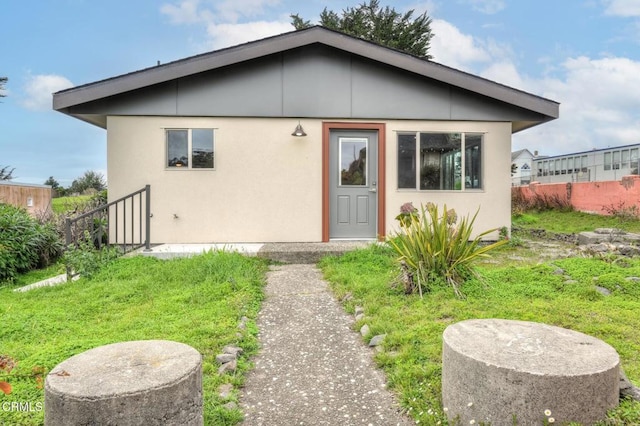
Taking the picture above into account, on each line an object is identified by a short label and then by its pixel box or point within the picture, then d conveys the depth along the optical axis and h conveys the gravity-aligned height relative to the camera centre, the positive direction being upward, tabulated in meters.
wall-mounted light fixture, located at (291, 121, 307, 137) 7.38 +1.35
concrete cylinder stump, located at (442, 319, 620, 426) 1.87 -0.84
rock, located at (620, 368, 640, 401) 2.07 -0.97
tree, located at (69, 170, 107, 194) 22.52 +1.36
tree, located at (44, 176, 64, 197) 24.08 +1.28
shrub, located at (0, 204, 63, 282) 6.25 -0.65
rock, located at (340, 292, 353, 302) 4.37 -1.02
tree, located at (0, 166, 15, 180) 19.81 +1.63
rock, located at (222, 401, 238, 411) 2.36 -1.18
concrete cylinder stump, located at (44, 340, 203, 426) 1.68 -0.80
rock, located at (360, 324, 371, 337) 3.44 -1.09
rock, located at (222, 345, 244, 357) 3.02 -1.10
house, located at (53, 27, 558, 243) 7.30 +1.21
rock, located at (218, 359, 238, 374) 2.77 -1.13
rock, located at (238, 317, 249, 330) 3.57 -1.08
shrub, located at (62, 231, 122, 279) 5.45 -0.77
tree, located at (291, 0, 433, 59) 20.16 +9.27
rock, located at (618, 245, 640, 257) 6.33 -0.74
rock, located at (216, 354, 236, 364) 2.89 -1.11
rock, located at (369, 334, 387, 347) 3.20 -1.09
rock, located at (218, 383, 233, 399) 2.48 -1.18
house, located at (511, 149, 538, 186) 43.03 +4.77
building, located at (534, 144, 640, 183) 24.25 +2.76
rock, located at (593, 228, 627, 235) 8.45 -0.59
